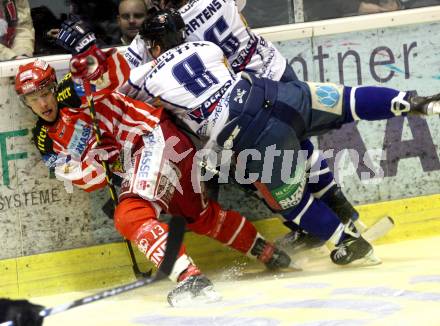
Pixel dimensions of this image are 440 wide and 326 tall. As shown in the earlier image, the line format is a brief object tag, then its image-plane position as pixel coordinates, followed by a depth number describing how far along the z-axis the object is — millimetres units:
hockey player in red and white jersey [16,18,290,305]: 8234
